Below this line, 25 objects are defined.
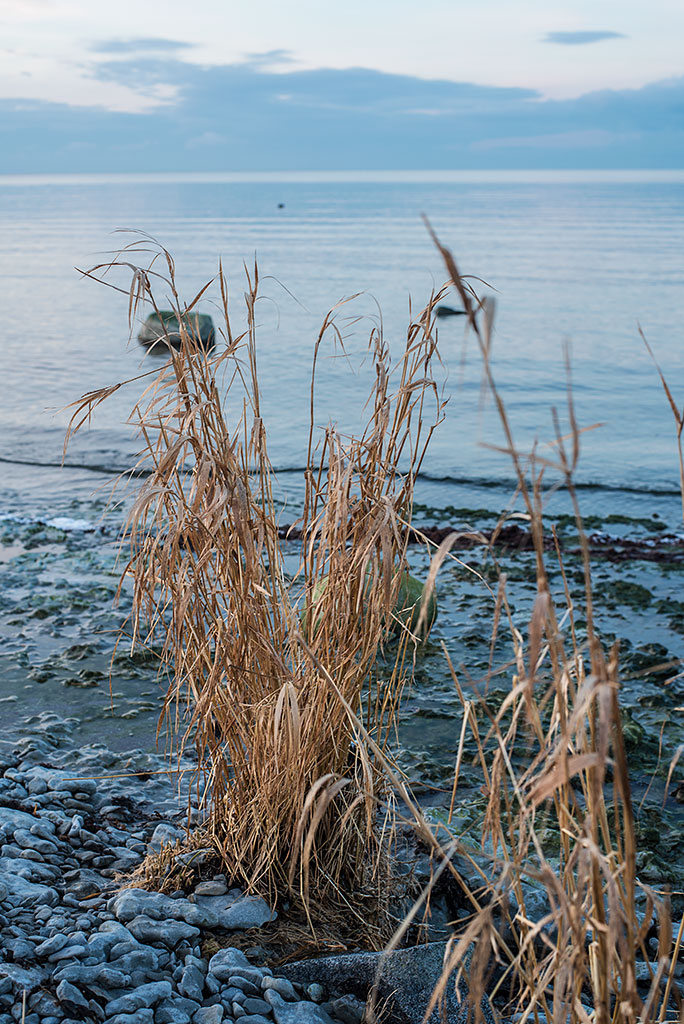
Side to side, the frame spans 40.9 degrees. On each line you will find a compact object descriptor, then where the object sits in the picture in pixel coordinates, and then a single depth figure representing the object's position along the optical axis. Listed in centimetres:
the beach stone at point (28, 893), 262
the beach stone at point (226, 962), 238
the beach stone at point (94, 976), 223
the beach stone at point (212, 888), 271
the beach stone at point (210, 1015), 221
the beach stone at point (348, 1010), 232
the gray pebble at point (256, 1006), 227
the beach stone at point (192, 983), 230
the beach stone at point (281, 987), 234
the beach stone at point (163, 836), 306
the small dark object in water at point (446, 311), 2357
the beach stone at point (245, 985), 234
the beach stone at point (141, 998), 219
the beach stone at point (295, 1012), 227
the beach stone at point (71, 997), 215
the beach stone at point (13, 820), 309
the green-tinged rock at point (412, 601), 528
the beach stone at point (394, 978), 237
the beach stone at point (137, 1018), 214
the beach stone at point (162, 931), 248
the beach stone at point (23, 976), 220
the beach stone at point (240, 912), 260
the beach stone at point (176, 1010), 219
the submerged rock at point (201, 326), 1634
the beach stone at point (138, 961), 234
